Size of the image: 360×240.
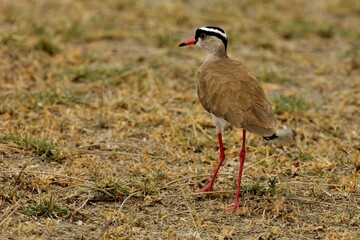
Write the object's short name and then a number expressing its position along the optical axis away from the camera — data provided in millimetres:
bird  10844
